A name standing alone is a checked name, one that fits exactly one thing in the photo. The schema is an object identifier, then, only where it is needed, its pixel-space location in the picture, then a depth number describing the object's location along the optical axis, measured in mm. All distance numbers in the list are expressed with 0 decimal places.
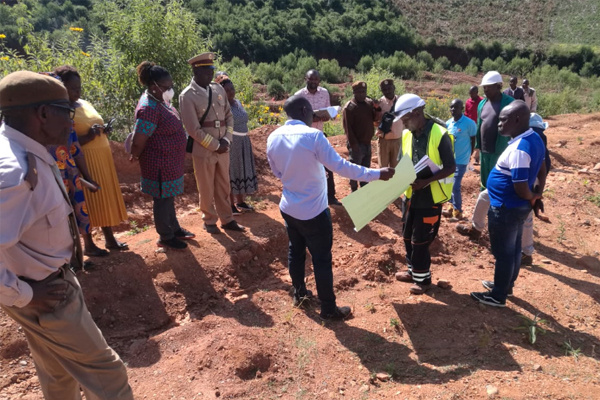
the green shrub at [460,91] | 20995
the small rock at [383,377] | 3311
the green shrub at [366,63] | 30825
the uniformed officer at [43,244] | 1969
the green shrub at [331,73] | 28172
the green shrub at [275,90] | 24828
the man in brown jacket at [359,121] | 6070
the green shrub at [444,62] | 33500
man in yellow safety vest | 3941
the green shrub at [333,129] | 12130
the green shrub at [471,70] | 31250
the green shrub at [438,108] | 14409
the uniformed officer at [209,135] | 4730
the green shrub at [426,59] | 32531
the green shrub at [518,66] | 30797
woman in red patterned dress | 4230
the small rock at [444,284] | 4570
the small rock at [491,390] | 3057
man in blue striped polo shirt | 3723
